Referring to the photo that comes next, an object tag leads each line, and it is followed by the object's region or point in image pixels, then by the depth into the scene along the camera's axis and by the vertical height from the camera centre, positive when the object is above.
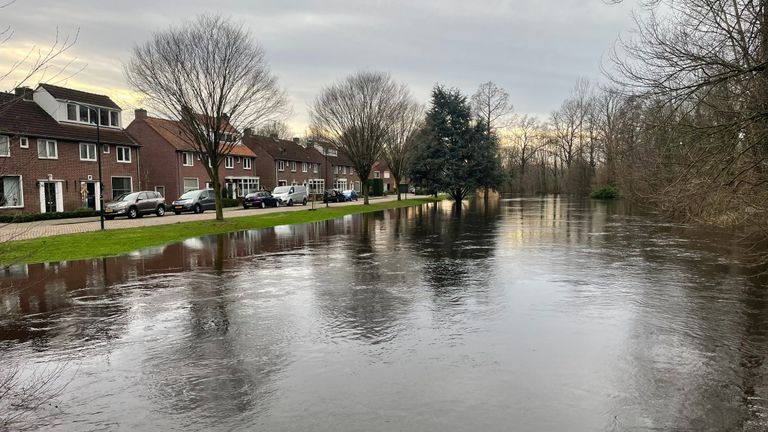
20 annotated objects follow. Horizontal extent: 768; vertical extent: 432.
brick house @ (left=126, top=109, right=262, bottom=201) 47.12 +3.25
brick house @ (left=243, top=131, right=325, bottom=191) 63.91 +4.00
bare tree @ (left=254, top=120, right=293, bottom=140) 87.95 +11.41
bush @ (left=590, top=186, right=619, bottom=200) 62.69 -1.00
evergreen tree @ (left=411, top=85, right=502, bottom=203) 49.41 +3.59
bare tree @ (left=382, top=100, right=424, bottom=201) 56.50 +5.94
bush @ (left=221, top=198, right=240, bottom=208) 47.47 -0.85
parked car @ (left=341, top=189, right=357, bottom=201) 60.08 -0.51
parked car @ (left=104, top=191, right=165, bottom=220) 31.58 -0.62
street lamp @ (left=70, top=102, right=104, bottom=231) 39.06 +6.77
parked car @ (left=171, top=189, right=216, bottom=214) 36.91 -0.58
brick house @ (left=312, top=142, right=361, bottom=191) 79.92 +3.19
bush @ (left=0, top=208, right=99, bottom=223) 28.30 -1.07
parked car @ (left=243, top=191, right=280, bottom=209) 45.09 -0.66
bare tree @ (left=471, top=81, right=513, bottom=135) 71.19 +11.44
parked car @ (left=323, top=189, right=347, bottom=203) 57.84 -0.57
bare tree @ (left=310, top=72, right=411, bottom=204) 44.25 +6.72
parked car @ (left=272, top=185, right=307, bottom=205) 48.84 -0.25
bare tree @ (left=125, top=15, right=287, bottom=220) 23.77 +5.46
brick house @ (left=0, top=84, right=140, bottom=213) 33.47 +3.44
